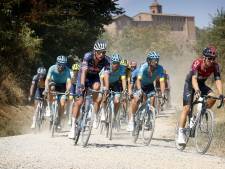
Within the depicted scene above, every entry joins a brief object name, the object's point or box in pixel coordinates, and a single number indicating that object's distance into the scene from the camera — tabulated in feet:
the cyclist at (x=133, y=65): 69.79
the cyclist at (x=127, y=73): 57.90
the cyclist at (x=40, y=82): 57.52
